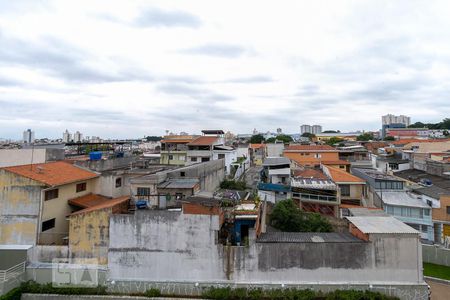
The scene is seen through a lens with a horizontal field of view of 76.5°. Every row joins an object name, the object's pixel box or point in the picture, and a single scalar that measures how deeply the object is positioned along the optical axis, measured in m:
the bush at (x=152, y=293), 14.60
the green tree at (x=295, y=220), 19.86
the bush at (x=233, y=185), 31.32
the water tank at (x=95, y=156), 27.85
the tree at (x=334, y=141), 79.57
